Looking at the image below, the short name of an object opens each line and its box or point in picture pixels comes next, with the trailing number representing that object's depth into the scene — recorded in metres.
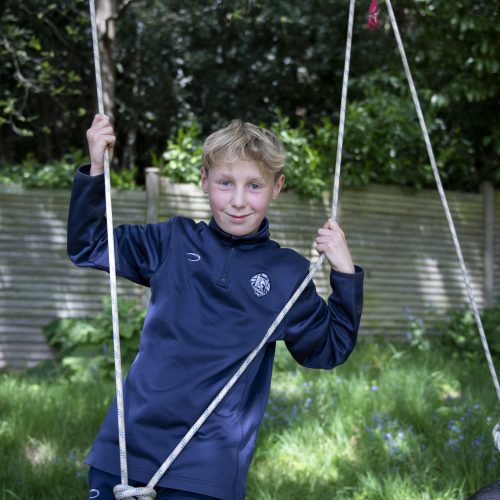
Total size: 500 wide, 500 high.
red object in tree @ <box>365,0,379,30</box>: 2.45
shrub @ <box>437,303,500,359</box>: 5.65
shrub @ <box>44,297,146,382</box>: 4.91
